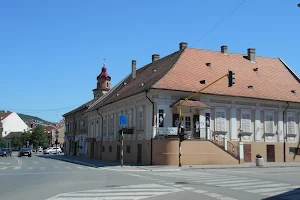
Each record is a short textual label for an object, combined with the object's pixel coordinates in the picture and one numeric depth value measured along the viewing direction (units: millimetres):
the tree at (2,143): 123500
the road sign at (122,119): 32219
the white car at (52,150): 78656
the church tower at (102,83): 70662
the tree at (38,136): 109750
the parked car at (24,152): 61184
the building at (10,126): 133875
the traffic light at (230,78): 23672
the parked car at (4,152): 62656
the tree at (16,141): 119175
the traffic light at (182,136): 28812
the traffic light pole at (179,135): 28844
